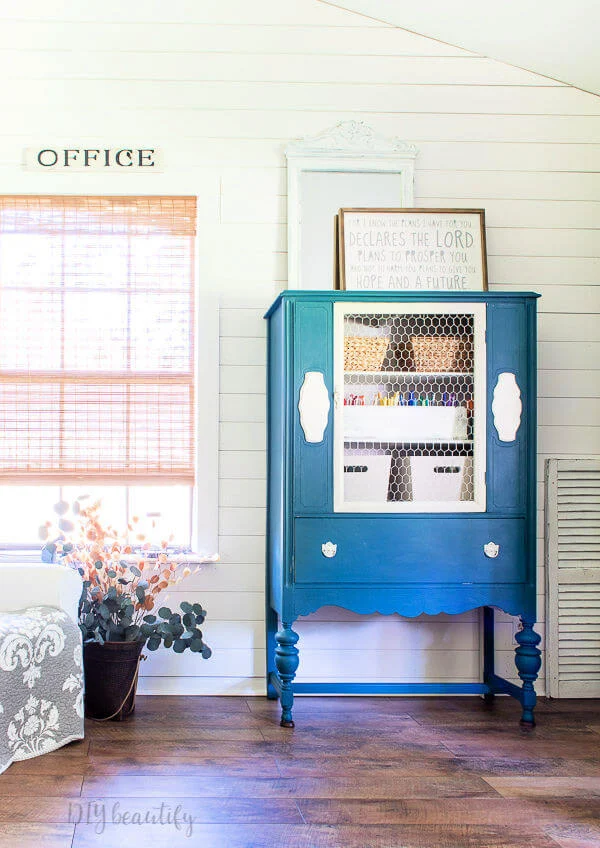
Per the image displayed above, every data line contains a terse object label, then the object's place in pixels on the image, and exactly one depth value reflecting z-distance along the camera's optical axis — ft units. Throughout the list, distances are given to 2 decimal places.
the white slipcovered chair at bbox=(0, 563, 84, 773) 9.77
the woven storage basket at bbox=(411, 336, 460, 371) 11.56
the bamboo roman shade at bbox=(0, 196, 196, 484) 12.99
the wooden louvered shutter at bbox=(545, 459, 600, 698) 13.14
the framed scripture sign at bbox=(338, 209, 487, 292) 12.44
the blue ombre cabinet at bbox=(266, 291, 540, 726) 11.34
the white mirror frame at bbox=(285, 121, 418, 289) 13.10
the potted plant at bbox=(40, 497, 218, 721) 11.50
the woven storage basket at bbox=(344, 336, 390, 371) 11.50
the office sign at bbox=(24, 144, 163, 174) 13.03
